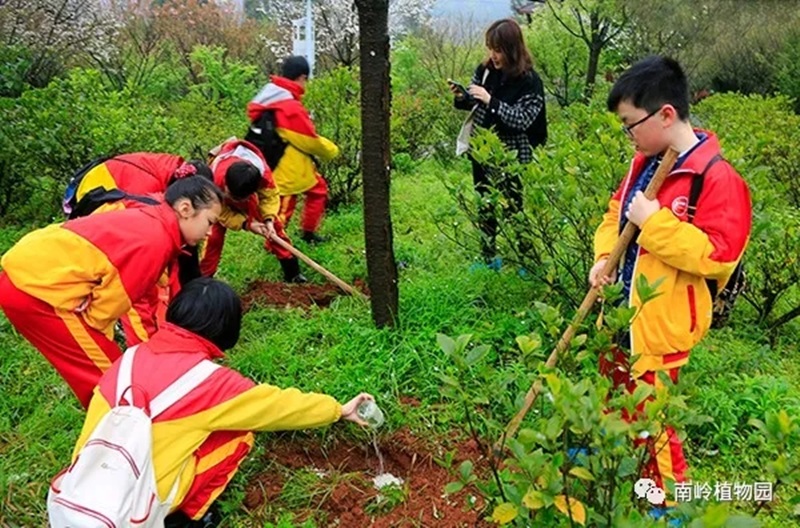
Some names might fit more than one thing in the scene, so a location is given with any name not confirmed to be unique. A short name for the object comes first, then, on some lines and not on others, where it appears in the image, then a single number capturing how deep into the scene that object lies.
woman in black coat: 4.09
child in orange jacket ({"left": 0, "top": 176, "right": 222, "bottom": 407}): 2.64
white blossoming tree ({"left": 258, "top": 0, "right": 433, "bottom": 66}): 13.84
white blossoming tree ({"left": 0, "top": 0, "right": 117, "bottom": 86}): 9.48
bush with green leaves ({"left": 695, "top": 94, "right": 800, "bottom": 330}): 3.16
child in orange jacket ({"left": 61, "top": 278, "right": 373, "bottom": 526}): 2.29
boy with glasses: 2.16
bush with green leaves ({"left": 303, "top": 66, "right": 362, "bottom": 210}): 6.29
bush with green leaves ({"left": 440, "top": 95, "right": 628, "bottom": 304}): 3.33
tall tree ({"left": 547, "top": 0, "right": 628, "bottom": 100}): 11.90
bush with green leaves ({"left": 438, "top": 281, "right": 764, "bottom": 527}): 1.38
